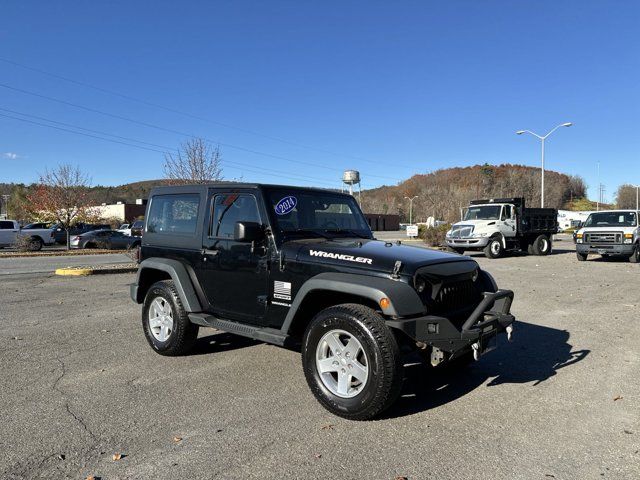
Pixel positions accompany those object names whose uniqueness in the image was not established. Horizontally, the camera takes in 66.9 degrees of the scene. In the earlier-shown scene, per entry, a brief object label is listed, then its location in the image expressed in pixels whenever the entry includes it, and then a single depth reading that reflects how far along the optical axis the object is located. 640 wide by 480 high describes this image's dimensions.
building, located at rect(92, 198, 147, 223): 74.19
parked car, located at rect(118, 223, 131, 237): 42.57
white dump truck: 20.58
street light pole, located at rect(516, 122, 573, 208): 31.96
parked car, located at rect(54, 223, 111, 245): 33.72
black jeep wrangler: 3.68
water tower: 42.81
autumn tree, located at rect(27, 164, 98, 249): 28.86
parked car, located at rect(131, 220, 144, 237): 33.41
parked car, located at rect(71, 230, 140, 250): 27.72
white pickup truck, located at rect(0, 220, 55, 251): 27.91
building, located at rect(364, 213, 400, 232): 88.81
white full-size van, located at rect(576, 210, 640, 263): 17.21
